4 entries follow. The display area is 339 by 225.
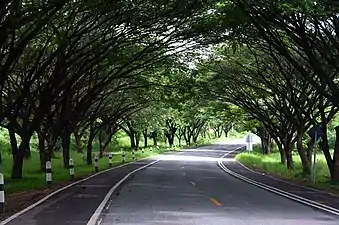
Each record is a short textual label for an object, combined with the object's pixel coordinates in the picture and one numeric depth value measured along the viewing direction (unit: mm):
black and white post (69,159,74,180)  27477
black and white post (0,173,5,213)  13652
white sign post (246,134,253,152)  65375
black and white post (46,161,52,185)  22641
